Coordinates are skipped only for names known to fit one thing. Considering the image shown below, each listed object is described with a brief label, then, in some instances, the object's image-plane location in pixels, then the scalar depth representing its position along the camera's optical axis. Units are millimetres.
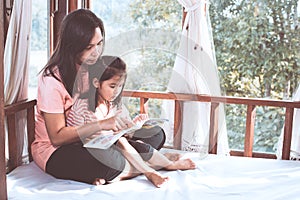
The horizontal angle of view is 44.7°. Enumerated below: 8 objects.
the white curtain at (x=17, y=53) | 1872
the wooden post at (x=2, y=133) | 1437
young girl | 1828
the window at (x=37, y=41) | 2373
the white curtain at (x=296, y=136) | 2330
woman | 1713
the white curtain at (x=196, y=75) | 2381
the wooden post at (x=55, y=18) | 2404
